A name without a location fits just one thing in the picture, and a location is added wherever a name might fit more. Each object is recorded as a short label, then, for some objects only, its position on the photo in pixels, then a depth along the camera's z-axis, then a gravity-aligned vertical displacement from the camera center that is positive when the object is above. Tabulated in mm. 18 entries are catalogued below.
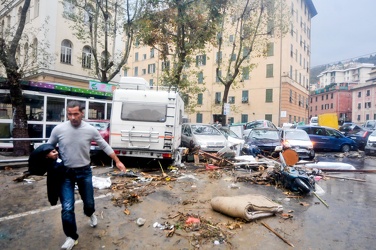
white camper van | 8898 -7
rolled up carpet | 4525 -1467
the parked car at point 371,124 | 22461 +443
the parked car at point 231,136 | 12622 -583
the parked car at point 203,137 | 11508 -594
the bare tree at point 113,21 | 15125 +6090
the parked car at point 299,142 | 12078 -707
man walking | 3410 -493
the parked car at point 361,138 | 17578 -618
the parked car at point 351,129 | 22273 -39
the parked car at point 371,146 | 14730 -959
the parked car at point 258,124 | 21803 +163
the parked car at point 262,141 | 12047 -748
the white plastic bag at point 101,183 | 6496 -1554
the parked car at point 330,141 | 16141 -782
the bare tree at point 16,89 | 9898 +1163
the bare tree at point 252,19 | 19062 +8192
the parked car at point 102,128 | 9702 -248
